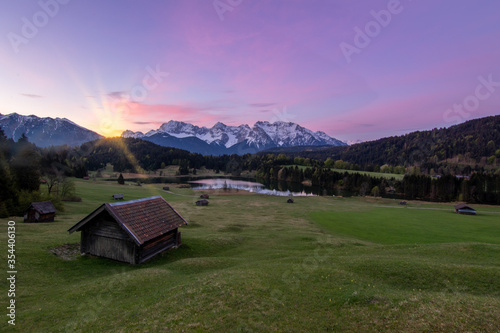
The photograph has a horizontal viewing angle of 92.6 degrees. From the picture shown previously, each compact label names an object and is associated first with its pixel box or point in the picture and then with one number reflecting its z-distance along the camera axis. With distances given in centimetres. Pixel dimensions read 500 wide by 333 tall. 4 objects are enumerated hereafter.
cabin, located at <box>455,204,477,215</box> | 7039
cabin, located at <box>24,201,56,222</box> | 4234
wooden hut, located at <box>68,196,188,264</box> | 2291
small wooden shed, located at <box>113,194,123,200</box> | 7950
